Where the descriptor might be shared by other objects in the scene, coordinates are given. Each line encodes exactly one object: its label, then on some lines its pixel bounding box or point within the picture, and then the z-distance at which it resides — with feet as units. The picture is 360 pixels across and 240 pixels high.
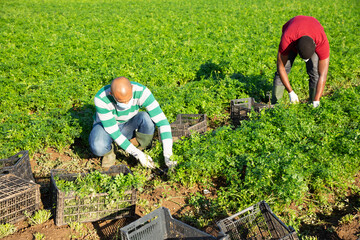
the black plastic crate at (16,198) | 12.14
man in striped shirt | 14.82
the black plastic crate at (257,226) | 10.54
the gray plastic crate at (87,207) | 11.85
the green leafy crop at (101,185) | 12.00
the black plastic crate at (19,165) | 13.76
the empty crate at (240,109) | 20.58
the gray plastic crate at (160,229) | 10.03
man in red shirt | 18.98
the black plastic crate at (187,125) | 17.94
